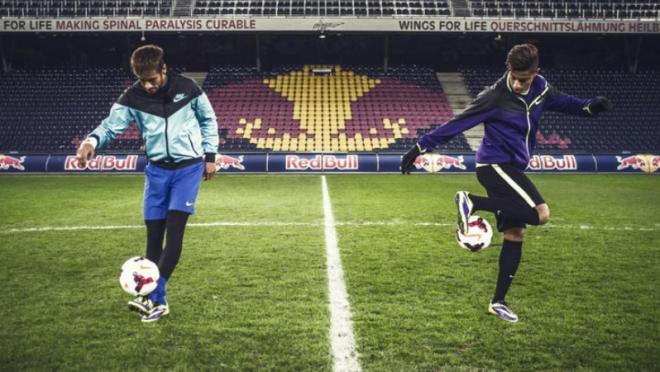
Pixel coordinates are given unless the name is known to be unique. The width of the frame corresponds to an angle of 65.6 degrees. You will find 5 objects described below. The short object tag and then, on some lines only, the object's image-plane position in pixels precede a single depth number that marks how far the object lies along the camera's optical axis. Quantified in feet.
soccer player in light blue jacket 12.35
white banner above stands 80.43
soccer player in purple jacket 12.67
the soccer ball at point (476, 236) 13.10
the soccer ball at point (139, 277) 11.56
